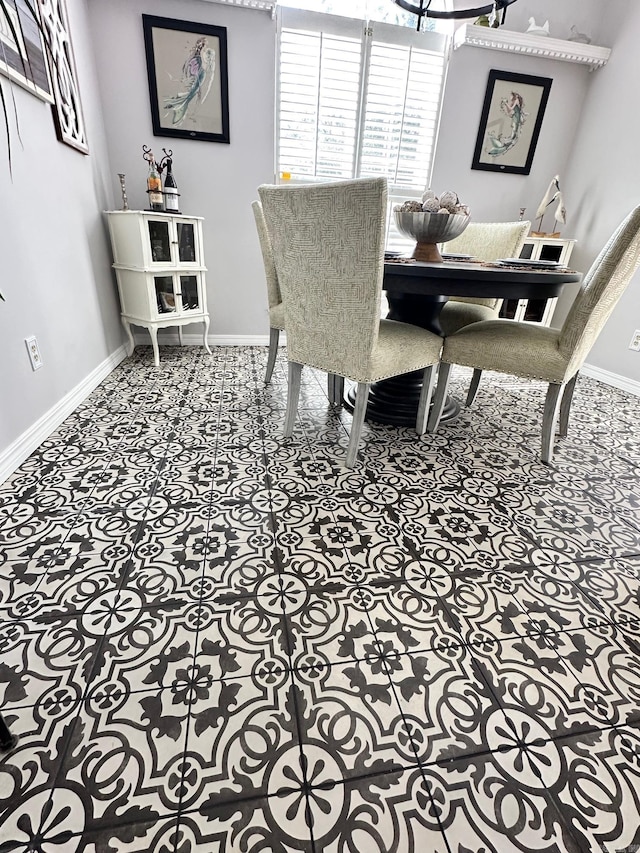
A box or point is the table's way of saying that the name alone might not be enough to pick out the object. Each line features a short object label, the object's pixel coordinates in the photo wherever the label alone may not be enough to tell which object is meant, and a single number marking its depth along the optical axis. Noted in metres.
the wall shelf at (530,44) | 2.94
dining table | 1.54
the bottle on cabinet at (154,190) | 2.70
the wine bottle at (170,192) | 2.75
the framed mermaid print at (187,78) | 2.66
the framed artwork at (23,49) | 1.55
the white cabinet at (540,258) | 3.27
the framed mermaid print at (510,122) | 3.17
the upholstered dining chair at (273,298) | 2.18
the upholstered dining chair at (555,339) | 1.50
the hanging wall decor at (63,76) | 1.96
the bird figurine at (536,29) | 3.04
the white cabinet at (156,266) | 2.61
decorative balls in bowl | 1.74
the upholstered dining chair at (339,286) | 1.30
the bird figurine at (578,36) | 3.12
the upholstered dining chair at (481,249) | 2.38
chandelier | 1.63
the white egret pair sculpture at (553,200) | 3.26
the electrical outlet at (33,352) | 1.74
